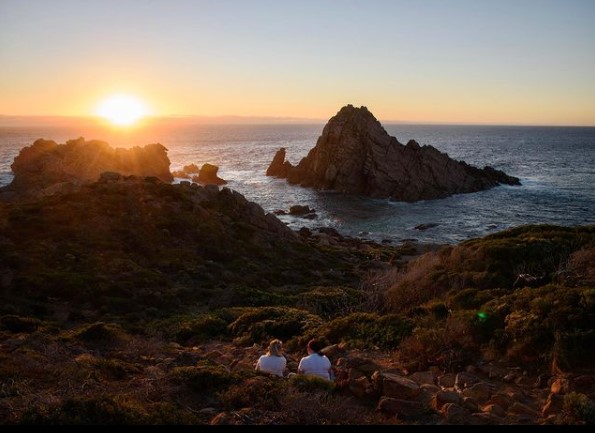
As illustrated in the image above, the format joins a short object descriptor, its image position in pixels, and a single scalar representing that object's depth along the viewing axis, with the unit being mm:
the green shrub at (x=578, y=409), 8031
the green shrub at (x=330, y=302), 19953
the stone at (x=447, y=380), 10407
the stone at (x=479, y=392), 9500
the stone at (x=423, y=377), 10625
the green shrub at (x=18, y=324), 17156
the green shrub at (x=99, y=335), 15766
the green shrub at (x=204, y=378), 10594
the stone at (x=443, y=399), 9203
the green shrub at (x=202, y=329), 17641
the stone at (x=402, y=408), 9023
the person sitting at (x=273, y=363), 11570
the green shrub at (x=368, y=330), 13411
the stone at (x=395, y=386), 9555
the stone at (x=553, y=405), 8727
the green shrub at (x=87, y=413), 7930
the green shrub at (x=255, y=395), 9539
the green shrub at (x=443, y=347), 11297
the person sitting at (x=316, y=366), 11188
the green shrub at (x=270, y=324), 16203
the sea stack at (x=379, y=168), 81500
